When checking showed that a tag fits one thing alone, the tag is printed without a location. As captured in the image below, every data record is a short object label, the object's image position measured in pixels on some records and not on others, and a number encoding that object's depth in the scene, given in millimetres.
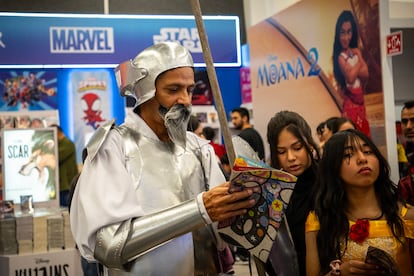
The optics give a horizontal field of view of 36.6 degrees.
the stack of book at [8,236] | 4375
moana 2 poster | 4410
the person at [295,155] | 2309
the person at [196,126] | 5721
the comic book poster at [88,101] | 9234
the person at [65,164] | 7172
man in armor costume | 1776
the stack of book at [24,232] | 4402
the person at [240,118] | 7121
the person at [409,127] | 3440
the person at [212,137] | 6806
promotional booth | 4457
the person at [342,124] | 4203
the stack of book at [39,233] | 4426
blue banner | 7230
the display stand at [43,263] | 4336
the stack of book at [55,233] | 4461
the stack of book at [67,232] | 4508
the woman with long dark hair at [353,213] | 2070
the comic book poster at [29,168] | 5176
